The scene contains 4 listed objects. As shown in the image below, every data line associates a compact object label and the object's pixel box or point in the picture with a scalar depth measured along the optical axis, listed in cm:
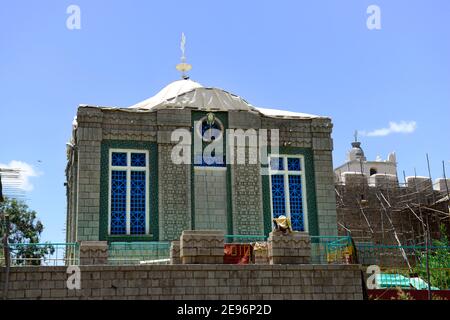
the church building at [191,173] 2242
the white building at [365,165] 5653
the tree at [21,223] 4441
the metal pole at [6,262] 1564
